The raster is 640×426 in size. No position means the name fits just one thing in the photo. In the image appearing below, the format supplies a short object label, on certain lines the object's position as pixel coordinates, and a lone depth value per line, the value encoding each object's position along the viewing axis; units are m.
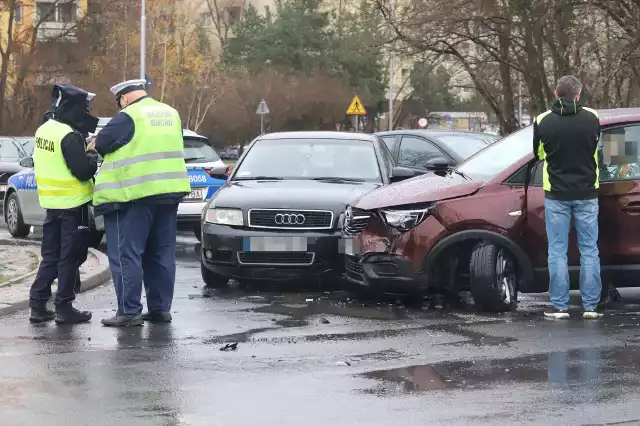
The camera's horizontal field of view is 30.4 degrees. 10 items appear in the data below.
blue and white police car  15.65
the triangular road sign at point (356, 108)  37.28
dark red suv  9.28
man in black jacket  9.01
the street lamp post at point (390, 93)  53.10
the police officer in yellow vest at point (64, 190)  8.84
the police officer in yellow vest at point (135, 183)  8.59
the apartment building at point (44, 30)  48.47
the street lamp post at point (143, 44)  46.22
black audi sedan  10.73
